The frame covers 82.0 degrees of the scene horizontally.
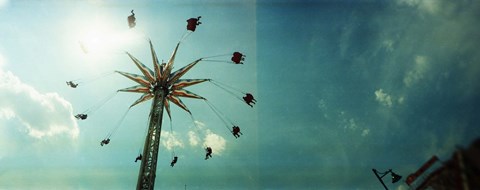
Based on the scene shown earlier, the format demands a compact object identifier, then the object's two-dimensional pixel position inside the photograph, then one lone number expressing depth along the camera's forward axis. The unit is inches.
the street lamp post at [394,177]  782.9
